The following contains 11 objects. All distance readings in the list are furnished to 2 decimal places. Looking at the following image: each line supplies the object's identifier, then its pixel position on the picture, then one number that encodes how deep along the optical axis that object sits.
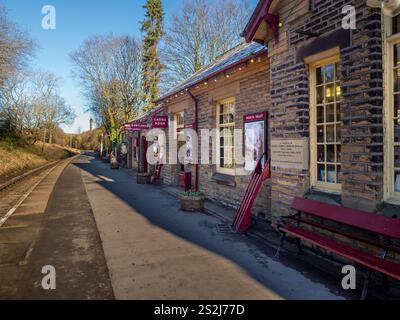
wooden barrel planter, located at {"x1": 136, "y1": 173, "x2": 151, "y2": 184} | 15.26
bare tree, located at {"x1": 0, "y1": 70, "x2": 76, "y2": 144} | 35.09
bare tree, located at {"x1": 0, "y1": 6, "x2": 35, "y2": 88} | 18.20
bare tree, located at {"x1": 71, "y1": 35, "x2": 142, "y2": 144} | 33.12
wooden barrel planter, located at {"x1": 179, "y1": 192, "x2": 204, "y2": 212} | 8.58
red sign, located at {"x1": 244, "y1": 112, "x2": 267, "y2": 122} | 7.24
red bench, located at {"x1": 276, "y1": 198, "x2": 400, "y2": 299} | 3.57
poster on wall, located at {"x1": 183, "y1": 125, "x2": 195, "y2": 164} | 11.26
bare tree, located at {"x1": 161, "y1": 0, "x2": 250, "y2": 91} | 27.28
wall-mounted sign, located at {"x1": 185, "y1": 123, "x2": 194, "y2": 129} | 11.20
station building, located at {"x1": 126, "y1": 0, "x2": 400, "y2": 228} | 4.18
